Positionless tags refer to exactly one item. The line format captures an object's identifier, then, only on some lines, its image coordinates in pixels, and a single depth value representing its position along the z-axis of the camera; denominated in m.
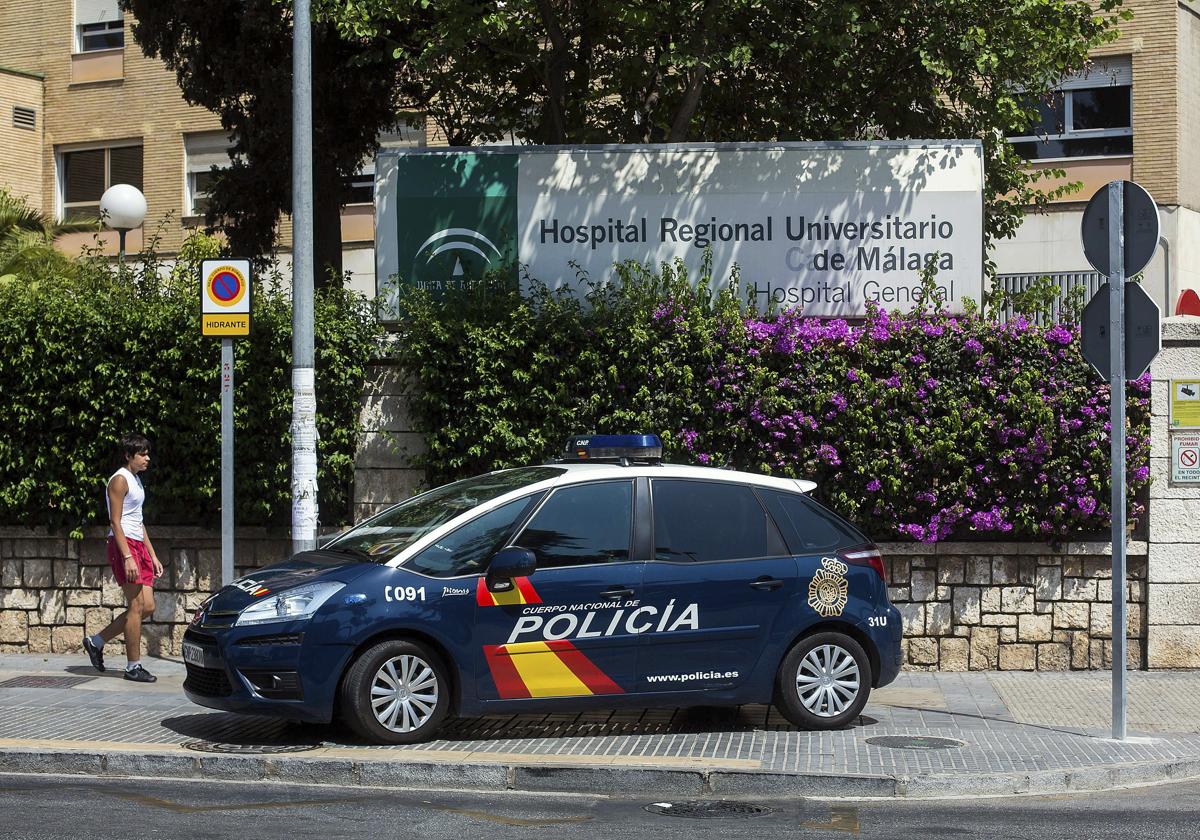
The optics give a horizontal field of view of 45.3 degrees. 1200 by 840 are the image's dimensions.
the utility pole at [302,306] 10.41
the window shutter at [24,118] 27.56
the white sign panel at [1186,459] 11.12
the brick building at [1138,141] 21.59
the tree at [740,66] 13.07
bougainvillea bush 11.02
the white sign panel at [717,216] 11.91
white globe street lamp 16.95
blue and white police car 7.91
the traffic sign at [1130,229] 8.36
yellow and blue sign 10.49
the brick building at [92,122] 27.06
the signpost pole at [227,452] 10.51
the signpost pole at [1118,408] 8.38
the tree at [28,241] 18.64
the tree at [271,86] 15.45
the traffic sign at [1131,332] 8.41
